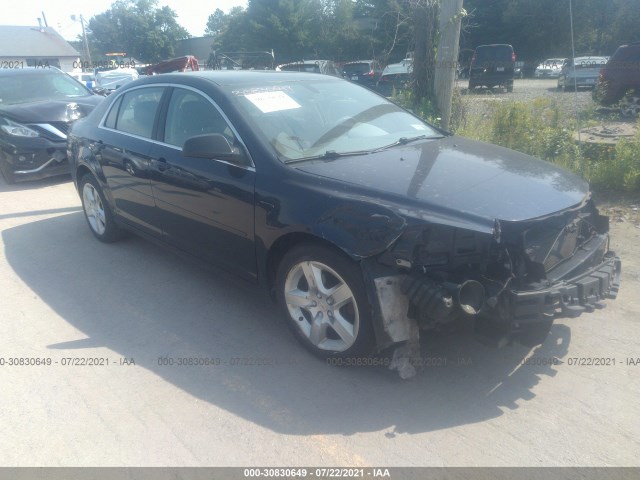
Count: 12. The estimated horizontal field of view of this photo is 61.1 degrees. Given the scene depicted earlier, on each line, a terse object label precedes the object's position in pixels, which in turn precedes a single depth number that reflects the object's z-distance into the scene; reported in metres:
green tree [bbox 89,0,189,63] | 74.06
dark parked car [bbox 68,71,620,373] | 2.89
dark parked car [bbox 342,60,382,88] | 23.58
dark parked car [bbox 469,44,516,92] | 23.41
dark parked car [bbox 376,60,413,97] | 20.35
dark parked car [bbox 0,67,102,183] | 8.38
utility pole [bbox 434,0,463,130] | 7.21
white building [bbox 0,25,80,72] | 54.78
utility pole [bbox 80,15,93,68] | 42.96
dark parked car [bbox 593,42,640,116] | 12.84
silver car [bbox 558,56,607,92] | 20.67
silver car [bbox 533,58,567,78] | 35.28
